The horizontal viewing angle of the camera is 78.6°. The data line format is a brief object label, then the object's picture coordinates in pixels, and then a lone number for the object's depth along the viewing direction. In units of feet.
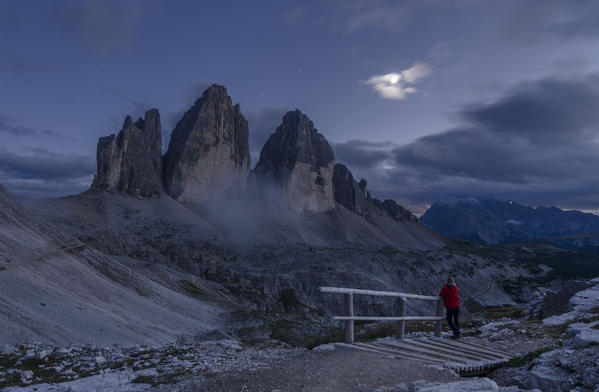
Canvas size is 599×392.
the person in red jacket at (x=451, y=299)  46.06
